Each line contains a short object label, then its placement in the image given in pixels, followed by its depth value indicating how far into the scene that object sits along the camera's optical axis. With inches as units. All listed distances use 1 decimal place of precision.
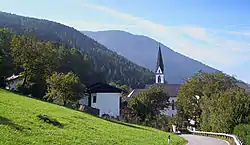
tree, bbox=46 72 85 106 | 1640.0
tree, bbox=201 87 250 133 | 1334.9
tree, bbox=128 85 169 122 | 2170.3
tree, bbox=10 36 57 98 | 1680.6
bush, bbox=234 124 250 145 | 964.2
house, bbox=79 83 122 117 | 2361.0
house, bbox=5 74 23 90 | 1824.3
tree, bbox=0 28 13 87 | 1595.8
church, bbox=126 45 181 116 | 3954.2
